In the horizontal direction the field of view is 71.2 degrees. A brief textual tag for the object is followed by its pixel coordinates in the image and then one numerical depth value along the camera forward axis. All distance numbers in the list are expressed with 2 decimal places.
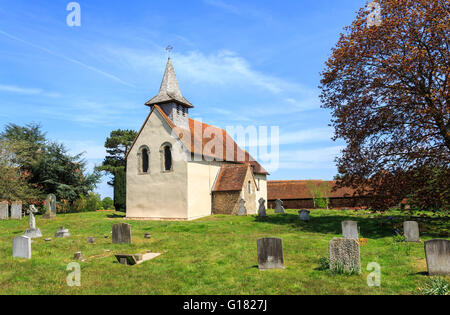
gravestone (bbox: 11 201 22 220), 27.80
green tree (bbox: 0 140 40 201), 29.64
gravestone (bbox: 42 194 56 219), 26.25
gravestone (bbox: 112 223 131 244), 14.38
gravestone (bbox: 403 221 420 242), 13.83
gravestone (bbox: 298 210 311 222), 21.75
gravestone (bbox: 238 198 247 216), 26.00
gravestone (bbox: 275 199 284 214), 28.11
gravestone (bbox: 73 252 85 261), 11.45
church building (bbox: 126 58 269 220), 25.61
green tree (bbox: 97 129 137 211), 48.78
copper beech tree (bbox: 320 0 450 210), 15.94
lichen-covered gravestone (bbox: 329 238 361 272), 8.88
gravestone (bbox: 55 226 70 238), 16.62
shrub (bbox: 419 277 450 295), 7.14
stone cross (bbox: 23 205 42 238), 16.78
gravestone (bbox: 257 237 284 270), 9.53
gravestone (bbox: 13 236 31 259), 11.65
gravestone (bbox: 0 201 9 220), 27.30
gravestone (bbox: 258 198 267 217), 24.74
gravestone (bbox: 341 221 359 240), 14.19
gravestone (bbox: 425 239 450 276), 8.62
